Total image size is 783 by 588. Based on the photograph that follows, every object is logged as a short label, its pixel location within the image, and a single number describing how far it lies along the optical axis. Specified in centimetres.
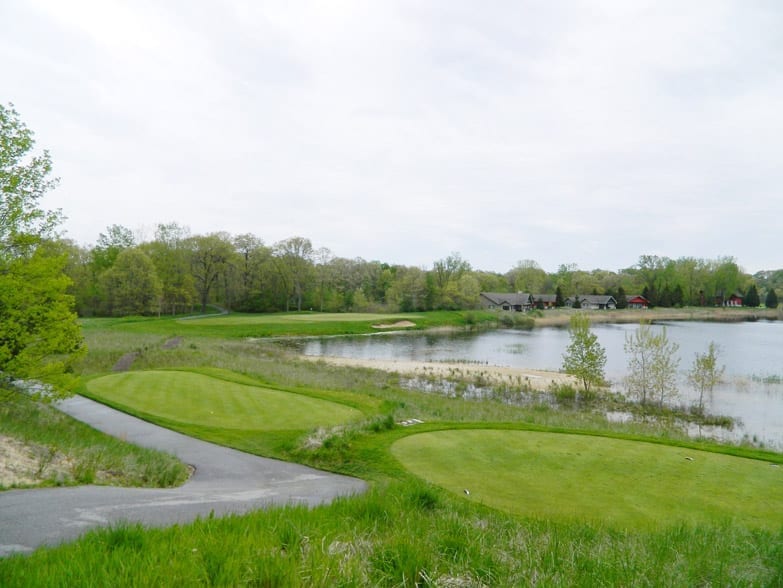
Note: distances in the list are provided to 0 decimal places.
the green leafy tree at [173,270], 7462
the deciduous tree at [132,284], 6744
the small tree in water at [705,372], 2464
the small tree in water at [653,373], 2505
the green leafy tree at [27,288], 1165
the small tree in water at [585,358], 2572
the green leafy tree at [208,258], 7575
